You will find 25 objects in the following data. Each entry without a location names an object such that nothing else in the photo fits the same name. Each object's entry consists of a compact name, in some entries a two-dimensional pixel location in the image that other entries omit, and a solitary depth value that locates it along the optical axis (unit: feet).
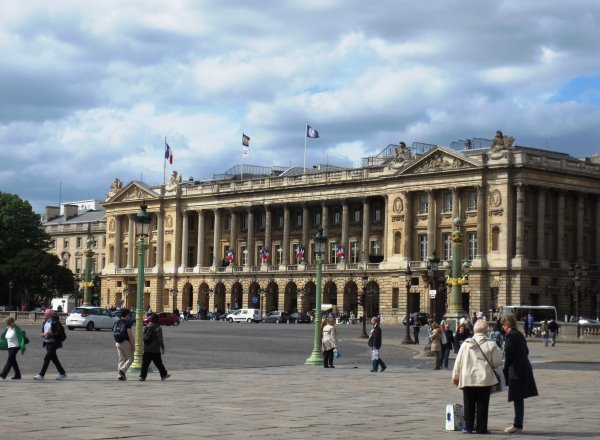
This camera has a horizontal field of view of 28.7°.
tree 448.65
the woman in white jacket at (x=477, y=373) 62.44
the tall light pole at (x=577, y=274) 269.23
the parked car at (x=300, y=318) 401.49
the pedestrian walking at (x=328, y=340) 125.90
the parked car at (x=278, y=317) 403.54
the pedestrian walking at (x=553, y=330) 209.56
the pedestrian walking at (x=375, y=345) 121.08
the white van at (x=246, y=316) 399.44
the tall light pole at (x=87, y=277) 296.92
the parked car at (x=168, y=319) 322.65
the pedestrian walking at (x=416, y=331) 210.79
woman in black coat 63.98
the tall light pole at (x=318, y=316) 134.21
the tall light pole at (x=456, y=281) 205.10
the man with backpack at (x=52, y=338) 99.81
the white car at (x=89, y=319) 254.68
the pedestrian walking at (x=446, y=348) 134.51
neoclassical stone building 380.37
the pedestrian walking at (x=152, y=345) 98.27
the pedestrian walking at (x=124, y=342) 99.55
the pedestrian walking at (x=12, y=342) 97.45
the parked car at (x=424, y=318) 357.04
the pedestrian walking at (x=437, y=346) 130.31
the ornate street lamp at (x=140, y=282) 109.40
